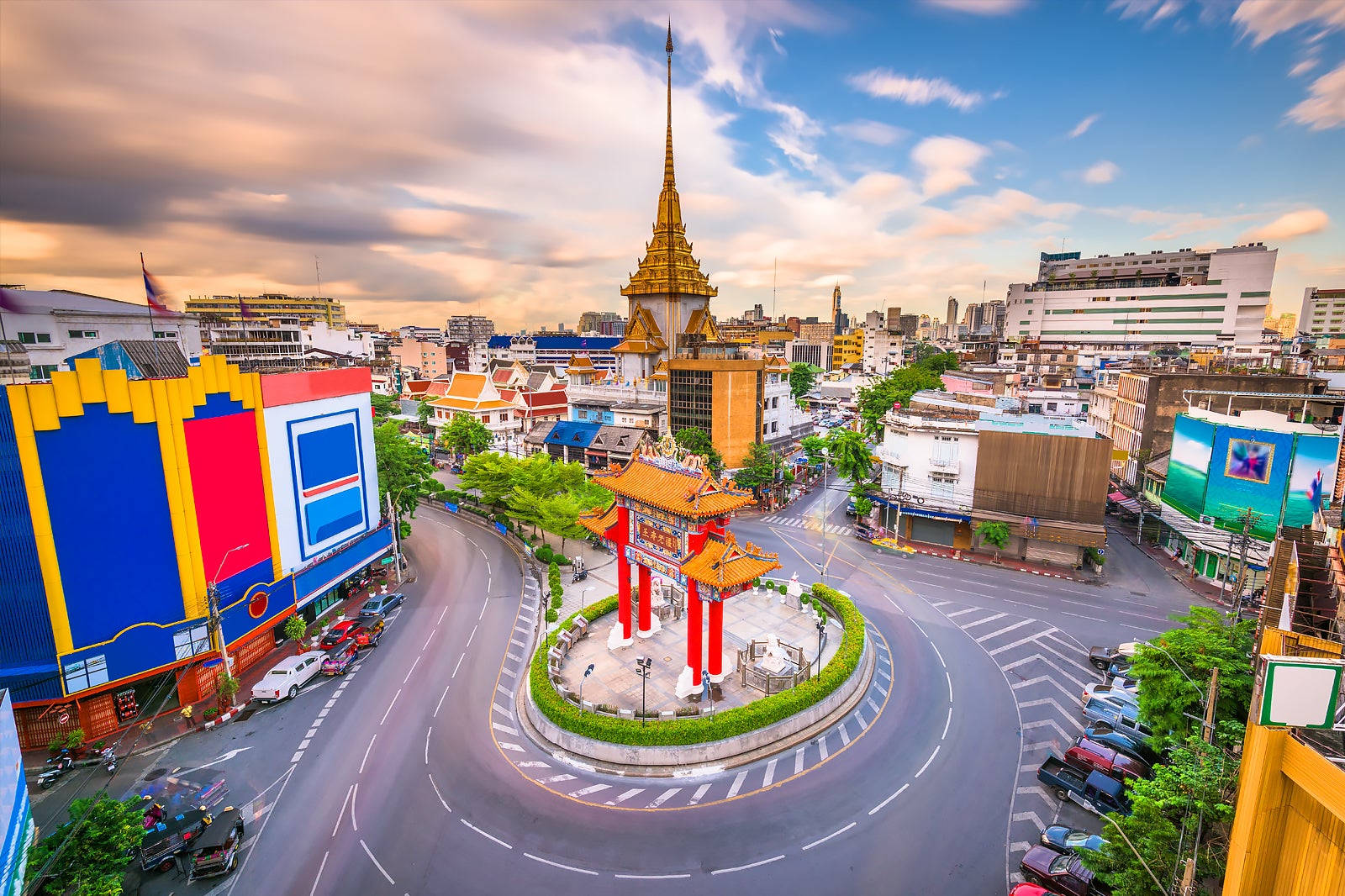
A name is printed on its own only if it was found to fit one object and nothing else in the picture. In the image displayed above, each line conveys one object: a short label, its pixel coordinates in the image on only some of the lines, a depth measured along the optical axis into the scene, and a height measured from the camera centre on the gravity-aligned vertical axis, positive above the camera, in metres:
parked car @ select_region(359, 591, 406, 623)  35.41 -15.73
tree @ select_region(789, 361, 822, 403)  119.56 -6.09
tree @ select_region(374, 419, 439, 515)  44.28 -9.12
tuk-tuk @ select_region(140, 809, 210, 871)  18.41 -15.61
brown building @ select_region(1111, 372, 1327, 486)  46.38 -4.50
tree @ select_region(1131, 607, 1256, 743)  19.69 -11.52
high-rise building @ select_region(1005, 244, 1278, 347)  107.12 +10.09
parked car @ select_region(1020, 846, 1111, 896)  17.17 -15.87
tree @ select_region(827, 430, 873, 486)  52.66 -9.52
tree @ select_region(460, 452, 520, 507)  49.84 -10.72
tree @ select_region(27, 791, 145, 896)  15.09 -13.44
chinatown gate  25.05 -8.53
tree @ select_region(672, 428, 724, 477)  60.41 -9.84
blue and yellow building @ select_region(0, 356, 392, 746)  22.75 -7.89
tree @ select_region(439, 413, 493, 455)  69.69 -10.00
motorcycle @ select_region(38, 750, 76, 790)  22.20 -16.07
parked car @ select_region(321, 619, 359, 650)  32.19 -15.84
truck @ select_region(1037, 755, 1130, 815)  20.70 -16.10
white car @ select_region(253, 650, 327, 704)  27.33 -15.68
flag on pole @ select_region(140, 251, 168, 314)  29.48 +3.02
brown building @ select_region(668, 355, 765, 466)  62.12 -5.17
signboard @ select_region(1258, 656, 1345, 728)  9.25 -5.42
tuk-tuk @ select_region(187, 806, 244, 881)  18.31 -15.82
